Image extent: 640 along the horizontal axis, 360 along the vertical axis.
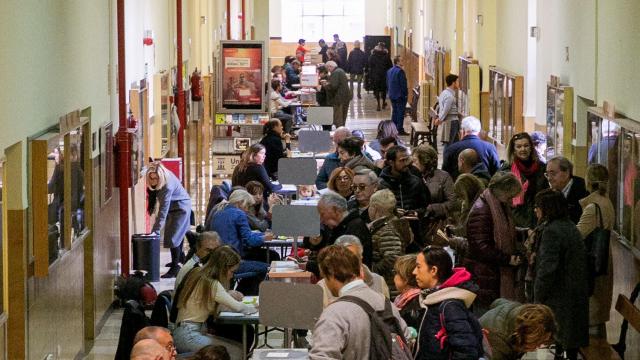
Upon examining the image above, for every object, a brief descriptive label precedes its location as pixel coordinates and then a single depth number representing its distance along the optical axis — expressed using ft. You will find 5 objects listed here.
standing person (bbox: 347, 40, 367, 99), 135.85
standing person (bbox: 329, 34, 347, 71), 143.84
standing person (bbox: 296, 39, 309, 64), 142.82
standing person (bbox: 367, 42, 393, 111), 118.73
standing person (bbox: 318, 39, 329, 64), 142.82
